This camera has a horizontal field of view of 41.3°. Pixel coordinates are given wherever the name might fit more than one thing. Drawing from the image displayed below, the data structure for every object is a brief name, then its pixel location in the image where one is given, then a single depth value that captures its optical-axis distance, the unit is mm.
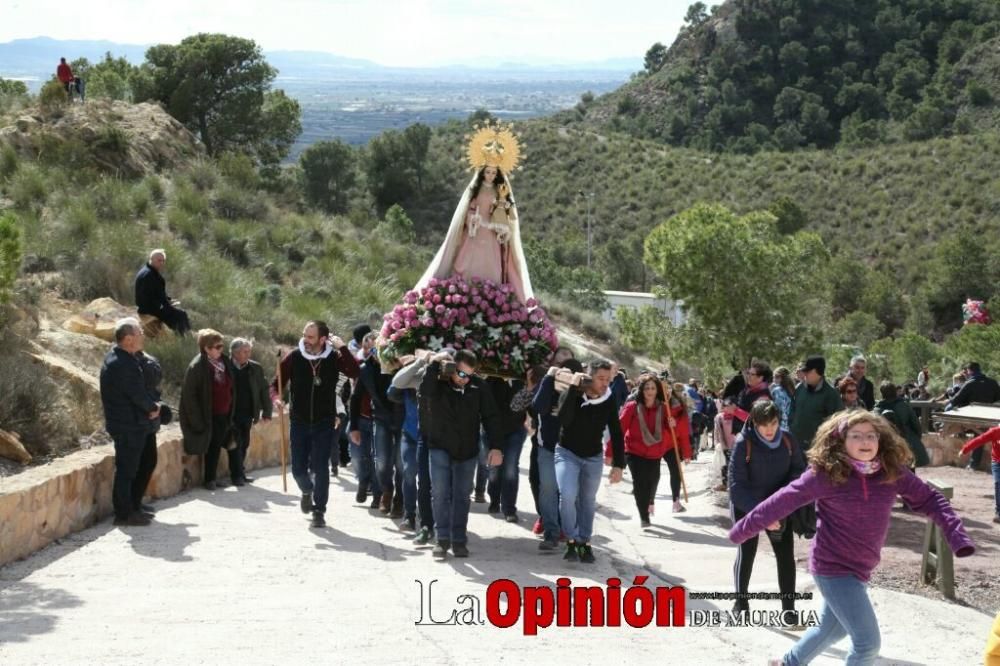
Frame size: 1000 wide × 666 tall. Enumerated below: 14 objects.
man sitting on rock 17141
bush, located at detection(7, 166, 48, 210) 24344
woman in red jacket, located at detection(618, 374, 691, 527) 12695
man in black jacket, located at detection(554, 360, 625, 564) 10680
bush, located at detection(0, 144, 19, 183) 25811
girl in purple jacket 6684
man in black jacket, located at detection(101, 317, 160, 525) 10719
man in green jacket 12461
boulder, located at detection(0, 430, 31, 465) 10953
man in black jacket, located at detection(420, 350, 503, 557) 10414
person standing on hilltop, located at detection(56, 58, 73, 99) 32281
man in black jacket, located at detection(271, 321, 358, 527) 11500
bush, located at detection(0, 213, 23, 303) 13648
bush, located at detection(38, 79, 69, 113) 31141
